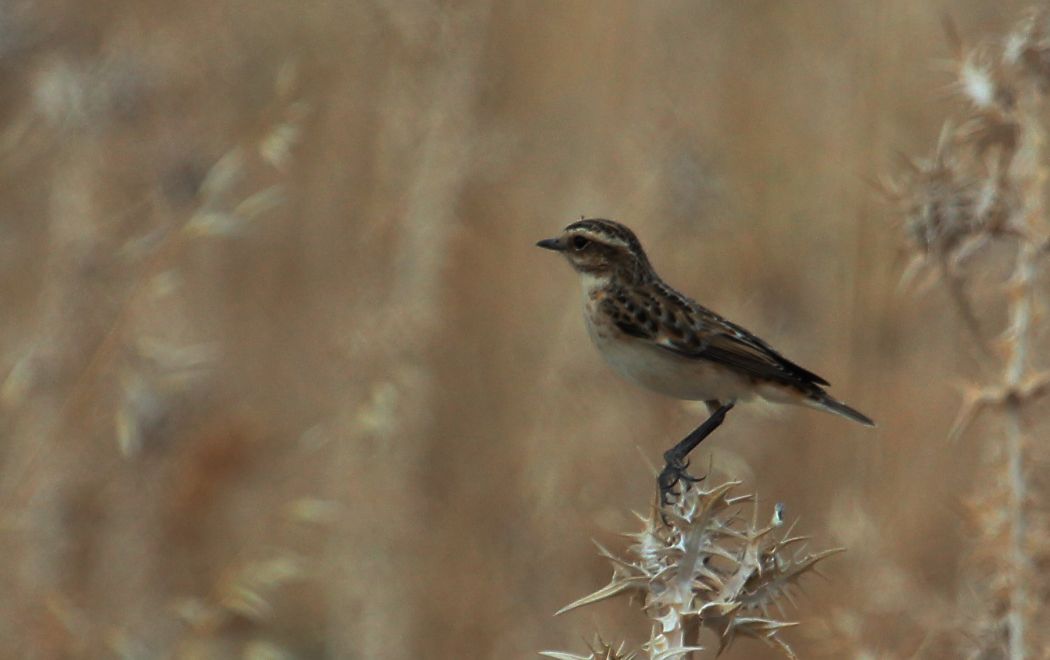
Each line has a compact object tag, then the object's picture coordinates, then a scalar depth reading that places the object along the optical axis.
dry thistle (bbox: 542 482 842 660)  5.57
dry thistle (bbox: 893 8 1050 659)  8.23
